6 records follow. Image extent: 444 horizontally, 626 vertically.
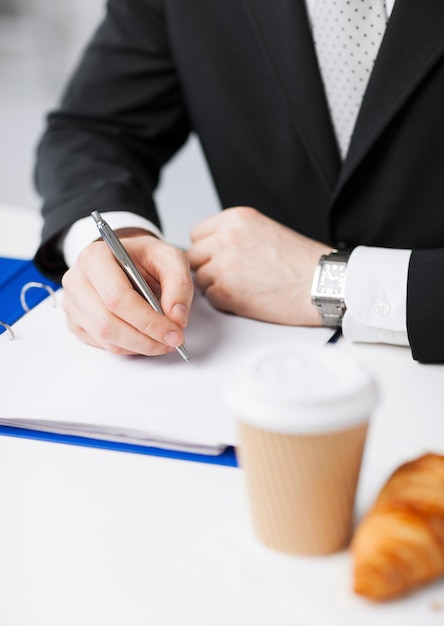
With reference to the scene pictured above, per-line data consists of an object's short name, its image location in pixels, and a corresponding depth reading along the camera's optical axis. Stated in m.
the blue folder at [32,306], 1.14
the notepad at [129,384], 1.15
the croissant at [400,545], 0.93
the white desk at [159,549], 0.97
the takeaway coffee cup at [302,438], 0.92
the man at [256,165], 1.29
